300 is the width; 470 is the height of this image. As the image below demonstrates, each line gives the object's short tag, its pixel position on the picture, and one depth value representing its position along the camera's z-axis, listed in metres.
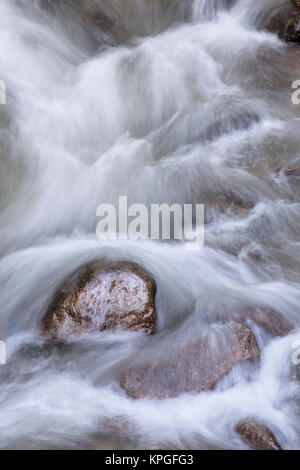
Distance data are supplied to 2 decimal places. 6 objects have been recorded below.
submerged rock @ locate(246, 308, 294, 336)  4.09
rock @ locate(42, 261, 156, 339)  4.17
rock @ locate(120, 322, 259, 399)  3.58
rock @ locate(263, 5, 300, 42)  9.36
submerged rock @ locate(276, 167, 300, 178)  6.56
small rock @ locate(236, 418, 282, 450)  3.16
